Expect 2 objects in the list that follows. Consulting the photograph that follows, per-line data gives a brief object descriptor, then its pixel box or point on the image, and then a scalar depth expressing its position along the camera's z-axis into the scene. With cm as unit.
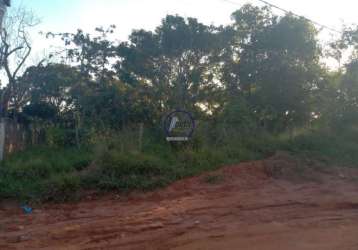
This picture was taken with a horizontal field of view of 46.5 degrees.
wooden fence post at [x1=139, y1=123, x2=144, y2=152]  1107
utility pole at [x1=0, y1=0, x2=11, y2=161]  999
